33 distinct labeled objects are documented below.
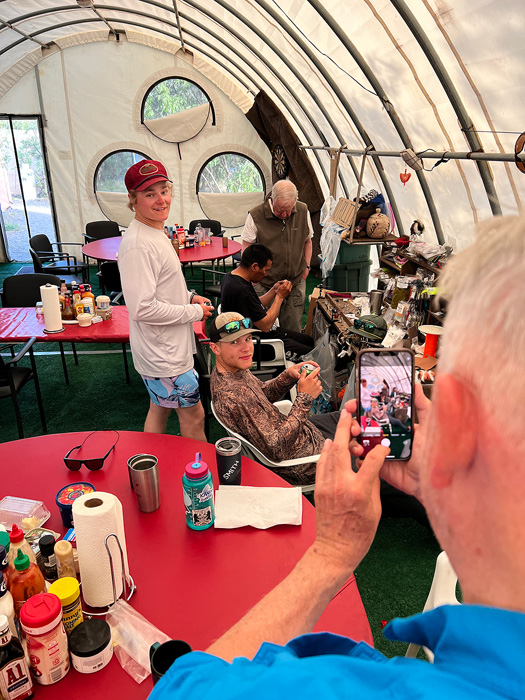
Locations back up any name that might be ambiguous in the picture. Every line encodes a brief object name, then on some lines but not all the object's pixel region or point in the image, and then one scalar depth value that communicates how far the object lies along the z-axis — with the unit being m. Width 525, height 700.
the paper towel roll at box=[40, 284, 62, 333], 4.04
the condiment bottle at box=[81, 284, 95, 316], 4.39
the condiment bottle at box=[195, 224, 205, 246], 8.07
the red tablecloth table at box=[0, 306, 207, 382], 4.01
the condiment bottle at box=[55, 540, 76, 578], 1.40
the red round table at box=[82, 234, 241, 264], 6.96
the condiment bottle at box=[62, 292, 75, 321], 4.40
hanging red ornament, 4.21
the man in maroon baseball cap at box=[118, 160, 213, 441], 2.84
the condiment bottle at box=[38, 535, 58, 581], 1.39
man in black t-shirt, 3.95
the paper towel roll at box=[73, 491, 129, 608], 1.32
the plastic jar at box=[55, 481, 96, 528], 1.70
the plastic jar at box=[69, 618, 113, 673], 1.23
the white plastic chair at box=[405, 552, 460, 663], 1.59
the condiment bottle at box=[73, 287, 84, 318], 4.35
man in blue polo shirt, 0.49
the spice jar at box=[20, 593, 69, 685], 1.14
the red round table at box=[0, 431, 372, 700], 1.36
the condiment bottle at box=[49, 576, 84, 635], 1.26
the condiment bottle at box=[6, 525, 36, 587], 1.33
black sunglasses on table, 2.05
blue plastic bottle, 1.66
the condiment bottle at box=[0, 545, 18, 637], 1.16
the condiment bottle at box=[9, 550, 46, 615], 1.29
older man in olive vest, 4.95
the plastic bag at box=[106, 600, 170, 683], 1.26
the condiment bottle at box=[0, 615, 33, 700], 1.12
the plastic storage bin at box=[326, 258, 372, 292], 6.58
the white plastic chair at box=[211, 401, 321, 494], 2.49
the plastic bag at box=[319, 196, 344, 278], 6.08
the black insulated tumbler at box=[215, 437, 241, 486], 1.90
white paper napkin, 1.76
